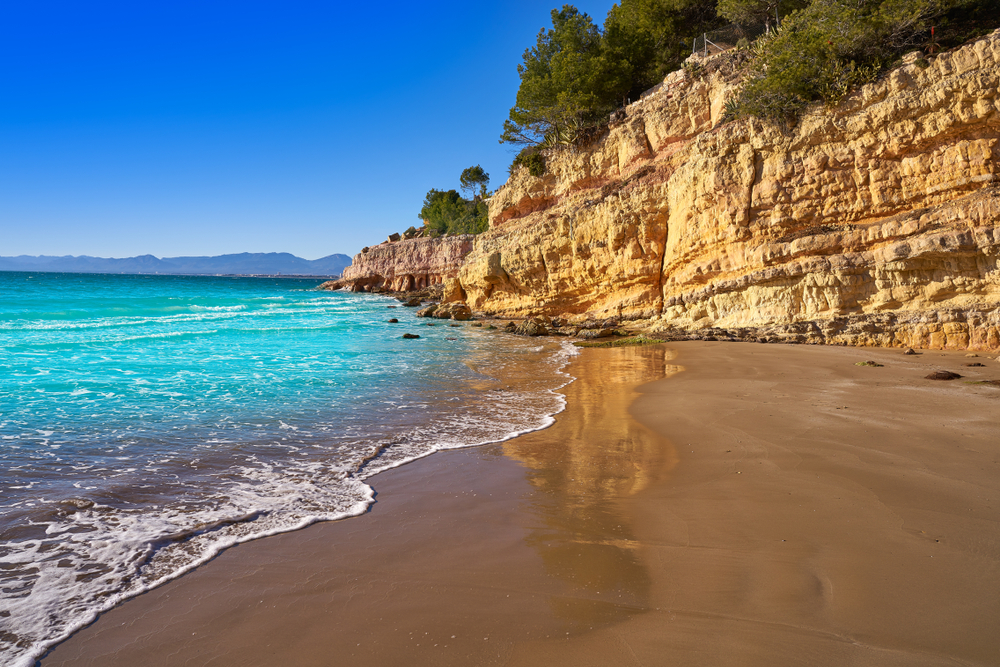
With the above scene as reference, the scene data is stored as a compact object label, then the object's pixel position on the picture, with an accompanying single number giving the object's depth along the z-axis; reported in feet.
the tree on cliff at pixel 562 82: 83.71
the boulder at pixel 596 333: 60.39
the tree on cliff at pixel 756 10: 65.46
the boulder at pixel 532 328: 66.38
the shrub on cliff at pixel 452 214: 203.31
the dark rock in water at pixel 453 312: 90.17
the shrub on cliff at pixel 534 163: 91.40
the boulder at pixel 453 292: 105.29
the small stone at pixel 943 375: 28.78
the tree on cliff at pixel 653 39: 85.46
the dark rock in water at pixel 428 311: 100.48
